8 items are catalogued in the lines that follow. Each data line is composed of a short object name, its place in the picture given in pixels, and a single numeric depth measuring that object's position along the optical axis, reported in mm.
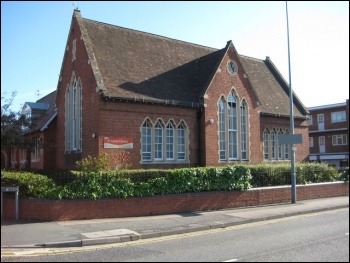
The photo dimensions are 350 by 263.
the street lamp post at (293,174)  17656
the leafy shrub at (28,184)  12789
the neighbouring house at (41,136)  22969
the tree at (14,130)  15102
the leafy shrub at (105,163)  14062
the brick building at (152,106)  18375
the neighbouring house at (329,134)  49688
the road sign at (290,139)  16891
